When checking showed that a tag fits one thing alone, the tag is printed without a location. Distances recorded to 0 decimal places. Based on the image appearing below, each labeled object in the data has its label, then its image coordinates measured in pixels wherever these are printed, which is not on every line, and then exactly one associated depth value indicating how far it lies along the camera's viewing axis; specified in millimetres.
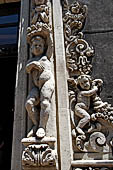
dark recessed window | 4633
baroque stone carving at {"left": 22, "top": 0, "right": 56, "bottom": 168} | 3068
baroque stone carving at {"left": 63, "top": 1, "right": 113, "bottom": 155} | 3389
